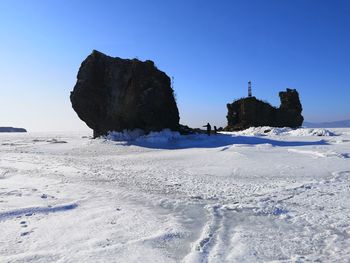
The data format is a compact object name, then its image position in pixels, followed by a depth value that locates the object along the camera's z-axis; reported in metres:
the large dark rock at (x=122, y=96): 25.55
